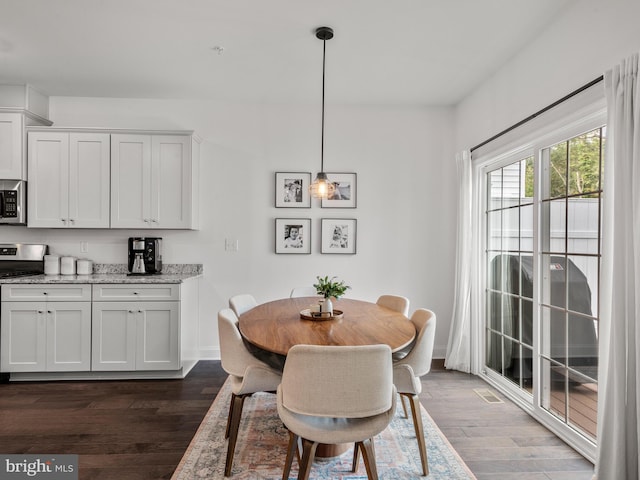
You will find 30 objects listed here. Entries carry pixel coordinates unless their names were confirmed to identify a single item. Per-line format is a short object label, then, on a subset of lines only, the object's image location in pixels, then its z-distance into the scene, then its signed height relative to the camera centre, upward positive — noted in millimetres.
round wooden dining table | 1841 -496
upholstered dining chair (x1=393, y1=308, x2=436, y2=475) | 2045 -710
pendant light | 2686 +407
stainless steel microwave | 3588 +343
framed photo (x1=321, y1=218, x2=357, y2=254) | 4105 +73
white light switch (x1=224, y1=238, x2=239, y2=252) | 4066 -59
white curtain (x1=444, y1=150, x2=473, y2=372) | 3662 -382
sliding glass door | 2324 -259
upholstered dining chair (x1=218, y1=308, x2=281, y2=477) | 2027 -735
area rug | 2043 -1276
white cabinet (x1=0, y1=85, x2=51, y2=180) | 3568 +1031
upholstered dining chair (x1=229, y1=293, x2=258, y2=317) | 2713 -489
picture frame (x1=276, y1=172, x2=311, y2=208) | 4078 +539
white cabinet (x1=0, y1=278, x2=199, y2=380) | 3369 -840
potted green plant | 2421 -339
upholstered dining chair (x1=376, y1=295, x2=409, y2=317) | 2838 -489
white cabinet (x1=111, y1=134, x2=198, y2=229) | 3674 +572
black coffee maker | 3744 -177
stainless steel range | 3826 -216
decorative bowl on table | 2338 -480
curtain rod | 2135 +920
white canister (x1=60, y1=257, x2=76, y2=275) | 3748 -286
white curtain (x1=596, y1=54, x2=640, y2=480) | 1767 -222
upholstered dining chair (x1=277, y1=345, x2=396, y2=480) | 1516 -642
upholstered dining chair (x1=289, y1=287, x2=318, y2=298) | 3443 -480
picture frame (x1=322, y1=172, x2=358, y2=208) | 4113 +550
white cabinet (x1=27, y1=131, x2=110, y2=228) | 3627 +579
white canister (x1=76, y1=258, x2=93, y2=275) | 3824 -300
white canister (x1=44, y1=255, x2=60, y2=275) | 3707 -265
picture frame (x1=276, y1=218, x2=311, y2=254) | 4078 +57
